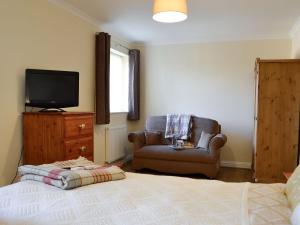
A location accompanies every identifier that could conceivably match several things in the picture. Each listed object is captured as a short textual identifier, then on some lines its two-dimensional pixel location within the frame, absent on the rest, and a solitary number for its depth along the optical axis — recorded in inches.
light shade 80.0
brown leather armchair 173.0
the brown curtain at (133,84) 220.4
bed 49.4
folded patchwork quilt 67.3
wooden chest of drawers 110.4
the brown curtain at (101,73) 172.2
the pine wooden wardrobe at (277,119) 155.7
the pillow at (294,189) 55.6
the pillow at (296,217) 44.5
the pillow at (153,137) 194.9
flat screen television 118.1
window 210.8
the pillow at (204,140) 182.1
